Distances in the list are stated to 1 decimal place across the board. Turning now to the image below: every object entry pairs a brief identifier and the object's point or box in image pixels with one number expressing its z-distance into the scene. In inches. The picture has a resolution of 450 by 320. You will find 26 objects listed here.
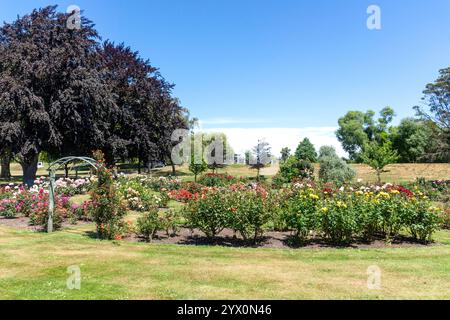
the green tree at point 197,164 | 1202.6
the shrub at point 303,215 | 343.9
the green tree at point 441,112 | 1302.9
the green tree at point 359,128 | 2837.1
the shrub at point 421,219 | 359.6
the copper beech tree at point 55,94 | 797.9
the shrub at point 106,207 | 382.6
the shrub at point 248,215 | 346.3
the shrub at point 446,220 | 465.7
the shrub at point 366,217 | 348.2
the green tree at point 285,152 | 1929.1
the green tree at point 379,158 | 1205.1
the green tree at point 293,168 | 1111.6
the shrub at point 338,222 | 339.0
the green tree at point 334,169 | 1024.2
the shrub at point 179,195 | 637.8
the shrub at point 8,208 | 509.2
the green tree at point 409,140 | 2141.9
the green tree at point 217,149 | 1764.0
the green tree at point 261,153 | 1596.2
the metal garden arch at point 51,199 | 419.5
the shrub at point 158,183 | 807.5
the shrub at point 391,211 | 358.3
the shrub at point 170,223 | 383.9
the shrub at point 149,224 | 377.7
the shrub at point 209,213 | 355.3
